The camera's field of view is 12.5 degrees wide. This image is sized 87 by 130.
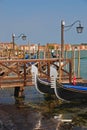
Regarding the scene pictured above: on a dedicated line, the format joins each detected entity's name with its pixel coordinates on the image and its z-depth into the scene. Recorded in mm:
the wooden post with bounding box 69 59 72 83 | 16827
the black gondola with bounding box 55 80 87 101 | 15054
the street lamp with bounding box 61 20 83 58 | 17623
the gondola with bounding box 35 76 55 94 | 15711
